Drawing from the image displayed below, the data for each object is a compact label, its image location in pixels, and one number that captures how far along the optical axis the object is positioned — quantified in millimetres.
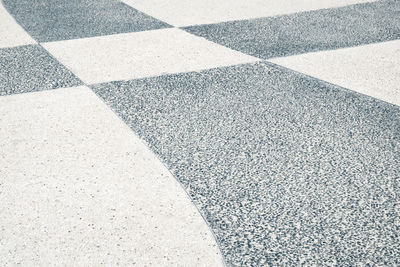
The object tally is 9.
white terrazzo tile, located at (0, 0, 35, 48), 4871
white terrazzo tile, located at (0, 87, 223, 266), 2188
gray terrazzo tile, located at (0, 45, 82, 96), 3893
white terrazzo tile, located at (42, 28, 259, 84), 4164
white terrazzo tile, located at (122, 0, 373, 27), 5516
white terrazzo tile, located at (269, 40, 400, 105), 3807
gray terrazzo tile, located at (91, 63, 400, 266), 2260
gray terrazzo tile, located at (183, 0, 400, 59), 4629
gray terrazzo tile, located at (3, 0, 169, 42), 5105
